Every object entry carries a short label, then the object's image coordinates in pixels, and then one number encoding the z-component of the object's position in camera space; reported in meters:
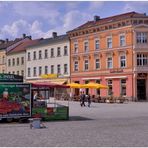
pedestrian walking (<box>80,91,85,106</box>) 35.50
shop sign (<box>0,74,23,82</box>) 19.54
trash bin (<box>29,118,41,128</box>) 15.82
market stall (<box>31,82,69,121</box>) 20.54
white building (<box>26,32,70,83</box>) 57.71
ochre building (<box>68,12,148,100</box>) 46.77
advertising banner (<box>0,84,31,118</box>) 19.18
